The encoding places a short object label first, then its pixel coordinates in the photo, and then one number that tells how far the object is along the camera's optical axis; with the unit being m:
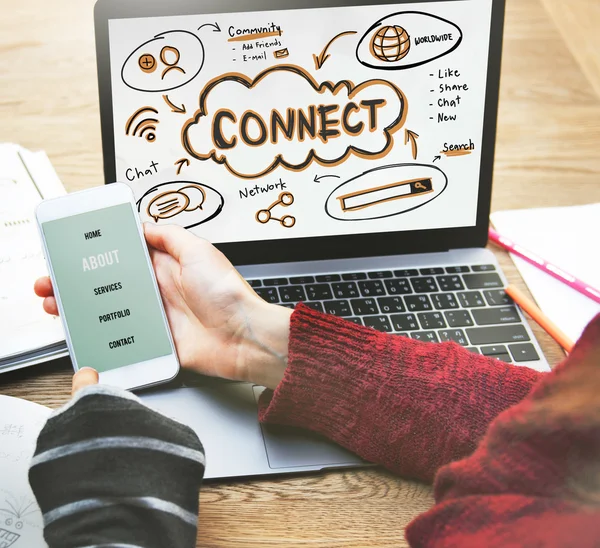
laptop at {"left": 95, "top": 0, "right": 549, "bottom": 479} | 0.67
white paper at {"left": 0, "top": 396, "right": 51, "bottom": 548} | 0.50
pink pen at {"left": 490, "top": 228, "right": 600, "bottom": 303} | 0.72
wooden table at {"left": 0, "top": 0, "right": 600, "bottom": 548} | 0.54
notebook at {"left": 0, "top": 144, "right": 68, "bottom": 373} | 0.62
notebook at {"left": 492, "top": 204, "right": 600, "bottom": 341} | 0.72
